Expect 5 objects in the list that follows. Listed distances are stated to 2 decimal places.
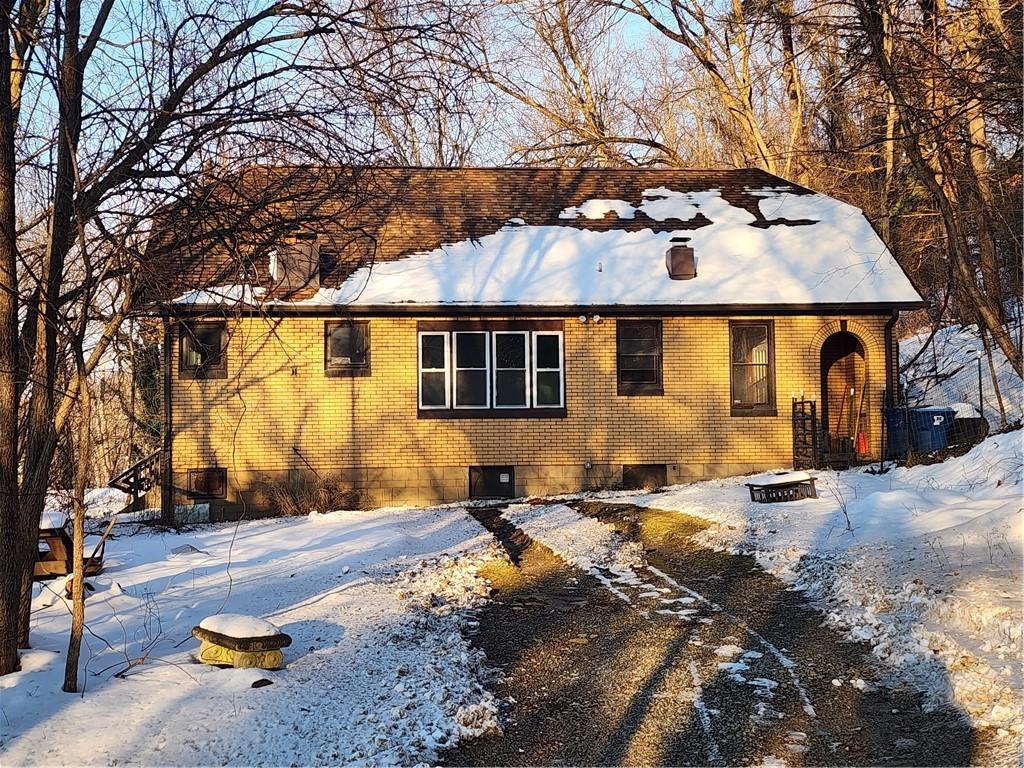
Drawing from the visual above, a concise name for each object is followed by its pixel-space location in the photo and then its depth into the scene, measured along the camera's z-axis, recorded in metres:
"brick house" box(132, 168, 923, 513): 17.64
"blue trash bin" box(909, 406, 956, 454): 17.58
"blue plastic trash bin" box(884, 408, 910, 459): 17.91
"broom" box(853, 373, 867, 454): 18.78
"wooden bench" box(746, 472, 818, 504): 12.66
